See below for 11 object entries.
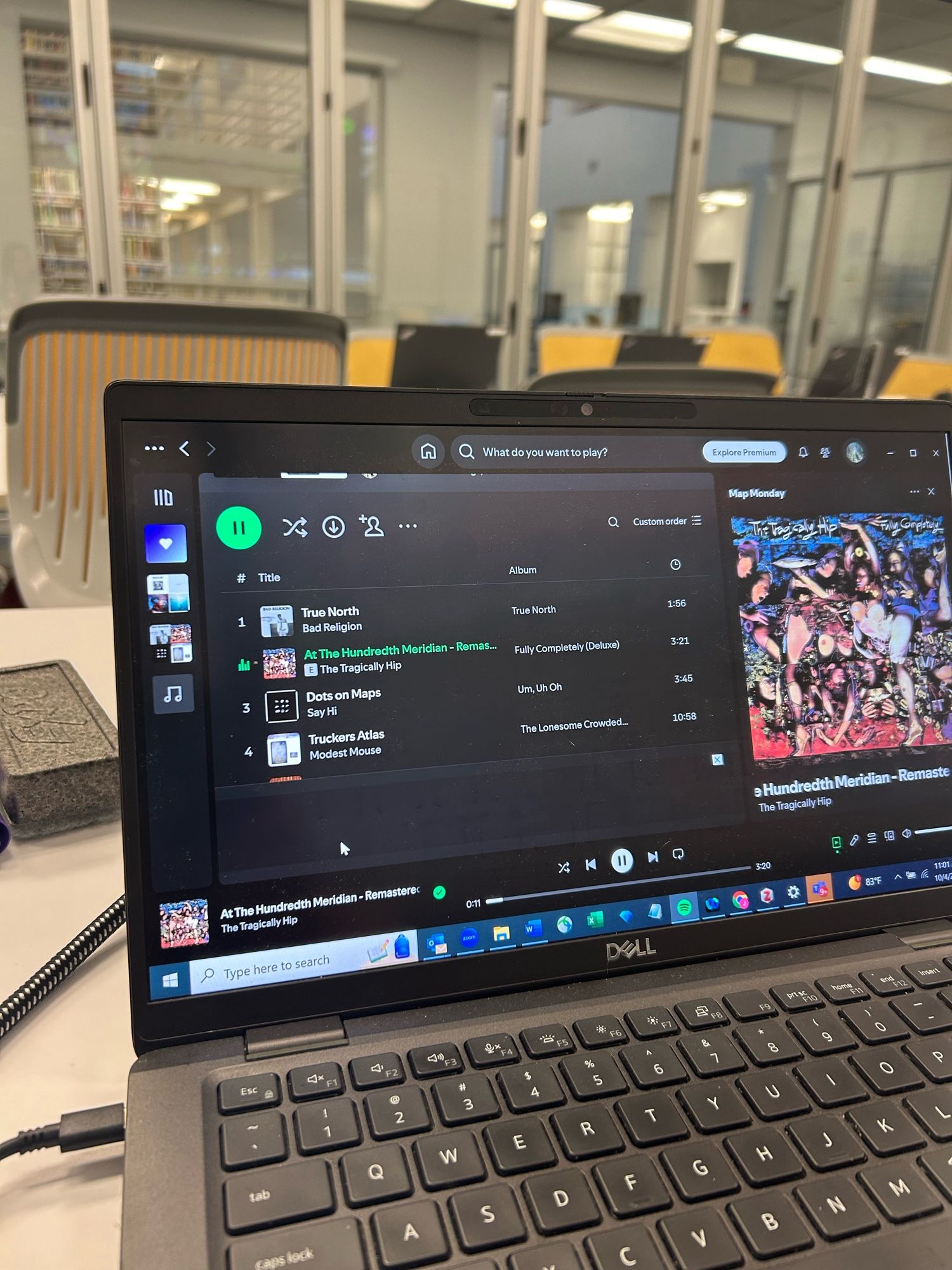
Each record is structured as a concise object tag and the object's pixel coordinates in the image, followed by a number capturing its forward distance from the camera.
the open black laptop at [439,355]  1.44
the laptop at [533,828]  0.33
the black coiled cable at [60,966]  0.42
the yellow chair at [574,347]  3.10
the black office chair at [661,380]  1.00
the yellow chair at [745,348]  3.51
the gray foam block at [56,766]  0.54
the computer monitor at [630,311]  4.42
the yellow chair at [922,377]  2.91
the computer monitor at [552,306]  4.23
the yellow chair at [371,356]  2.59
